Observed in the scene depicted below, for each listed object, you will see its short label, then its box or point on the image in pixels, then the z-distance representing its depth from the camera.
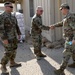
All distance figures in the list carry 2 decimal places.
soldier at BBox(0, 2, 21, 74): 4.27
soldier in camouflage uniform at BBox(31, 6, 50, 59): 5.10
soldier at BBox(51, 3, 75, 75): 3.93
